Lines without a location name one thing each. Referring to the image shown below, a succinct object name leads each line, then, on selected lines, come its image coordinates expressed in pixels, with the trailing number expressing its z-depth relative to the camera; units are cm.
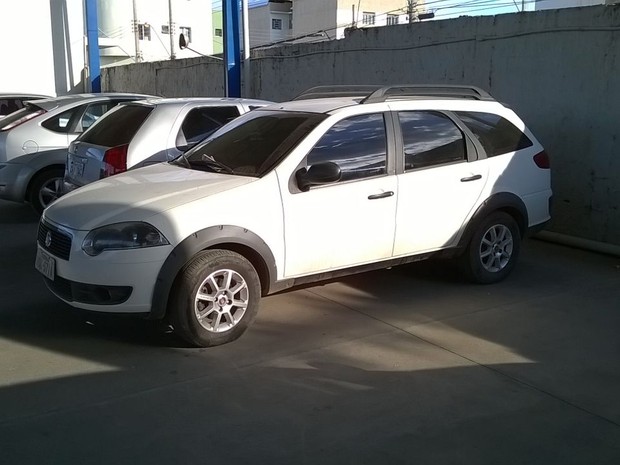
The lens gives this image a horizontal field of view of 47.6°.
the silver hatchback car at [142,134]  716
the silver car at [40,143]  908
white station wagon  472
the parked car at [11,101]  1221
